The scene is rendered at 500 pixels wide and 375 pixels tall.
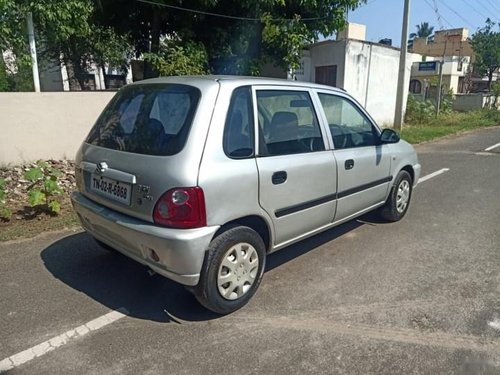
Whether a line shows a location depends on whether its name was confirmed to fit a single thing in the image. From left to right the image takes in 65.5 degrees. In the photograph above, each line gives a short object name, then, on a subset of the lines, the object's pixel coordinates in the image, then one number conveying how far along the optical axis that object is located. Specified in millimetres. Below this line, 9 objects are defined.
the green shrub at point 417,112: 17125
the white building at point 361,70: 12602
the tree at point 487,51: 33938
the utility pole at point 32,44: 6785
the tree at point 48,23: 6656
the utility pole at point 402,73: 12602
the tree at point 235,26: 9109
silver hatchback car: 2516
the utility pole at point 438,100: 17603
